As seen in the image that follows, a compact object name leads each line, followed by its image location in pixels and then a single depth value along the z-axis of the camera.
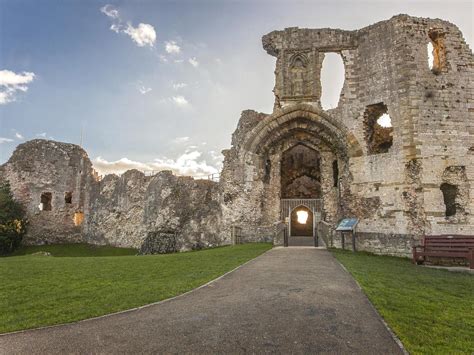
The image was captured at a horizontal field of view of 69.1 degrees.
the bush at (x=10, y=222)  22.33
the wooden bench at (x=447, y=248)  10.21
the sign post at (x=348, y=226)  13.82
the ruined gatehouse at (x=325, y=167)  14.84
